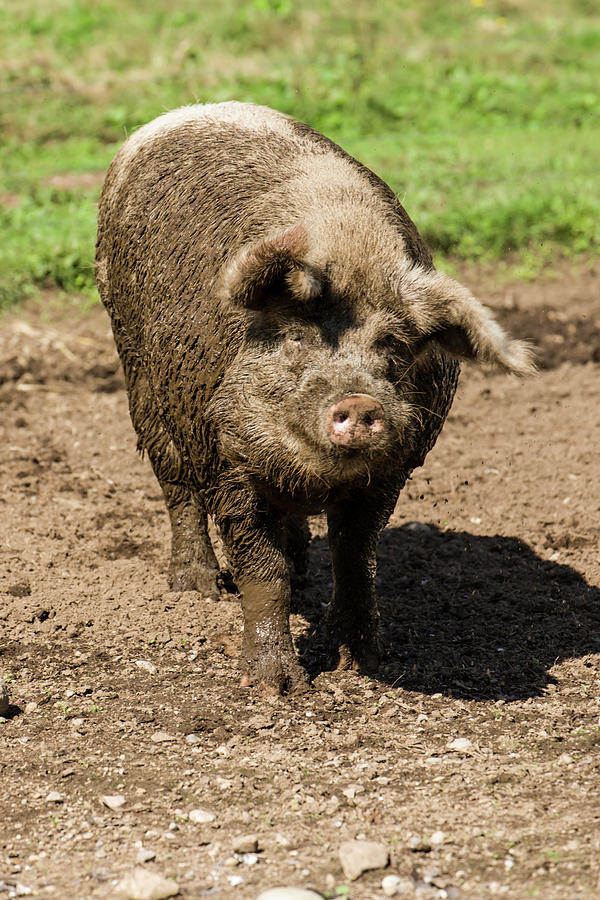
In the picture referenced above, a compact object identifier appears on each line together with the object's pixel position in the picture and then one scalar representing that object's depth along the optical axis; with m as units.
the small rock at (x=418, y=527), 12.45
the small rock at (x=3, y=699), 8.55
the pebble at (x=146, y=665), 9.48
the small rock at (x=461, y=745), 8.23
